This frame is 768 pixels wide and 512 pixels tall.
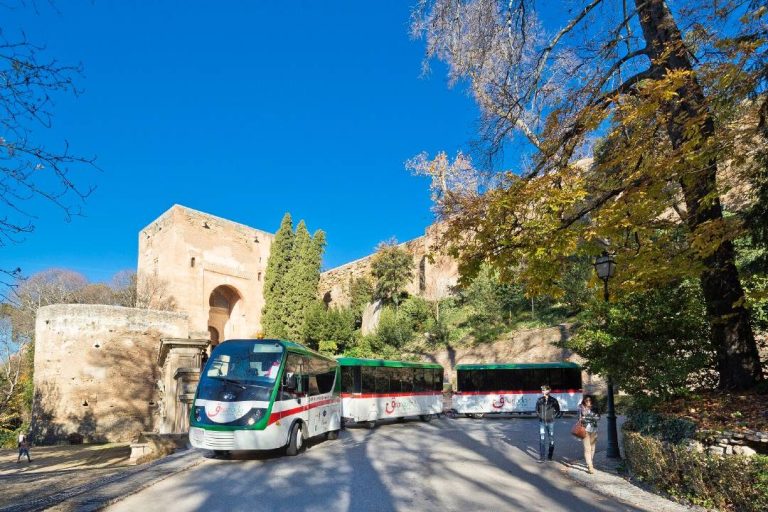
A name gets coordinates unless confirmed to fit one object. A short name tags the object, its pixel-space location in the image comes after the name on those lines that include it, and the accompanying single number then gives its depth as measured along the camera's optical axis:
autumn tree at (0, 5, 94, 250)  3.96
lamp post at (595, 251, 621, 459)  9.73
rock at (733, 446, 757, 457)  5.87
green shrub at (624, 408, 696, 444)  6.78
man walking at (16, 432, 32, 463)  19.62
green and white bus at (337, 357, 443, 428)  16.56
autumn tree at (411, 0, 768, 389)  7.16
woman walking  8.59
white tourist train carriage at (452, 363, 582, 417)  21.34
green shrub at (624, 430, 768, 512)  5.32
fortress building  23.84
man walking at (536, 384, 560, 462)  10.06
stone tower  37.44
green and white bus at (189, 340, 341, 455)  9.20
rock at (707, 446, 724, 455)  6.05
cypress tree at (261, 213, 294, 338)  40.19
